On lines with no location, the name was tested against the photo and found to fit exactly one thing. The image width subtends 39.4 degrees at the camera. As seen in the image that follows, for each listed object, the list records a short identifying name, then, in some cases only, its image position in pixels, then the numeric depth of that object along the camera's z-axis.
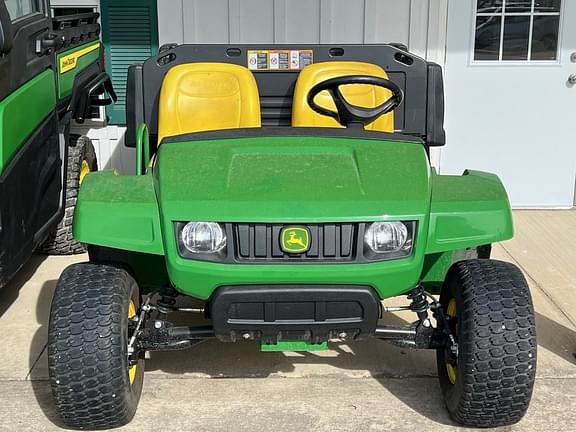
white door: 5.45
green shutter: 5.53
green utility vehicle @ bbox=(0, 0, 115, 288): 3.31
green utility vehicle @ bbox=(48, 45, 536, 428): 2.50
